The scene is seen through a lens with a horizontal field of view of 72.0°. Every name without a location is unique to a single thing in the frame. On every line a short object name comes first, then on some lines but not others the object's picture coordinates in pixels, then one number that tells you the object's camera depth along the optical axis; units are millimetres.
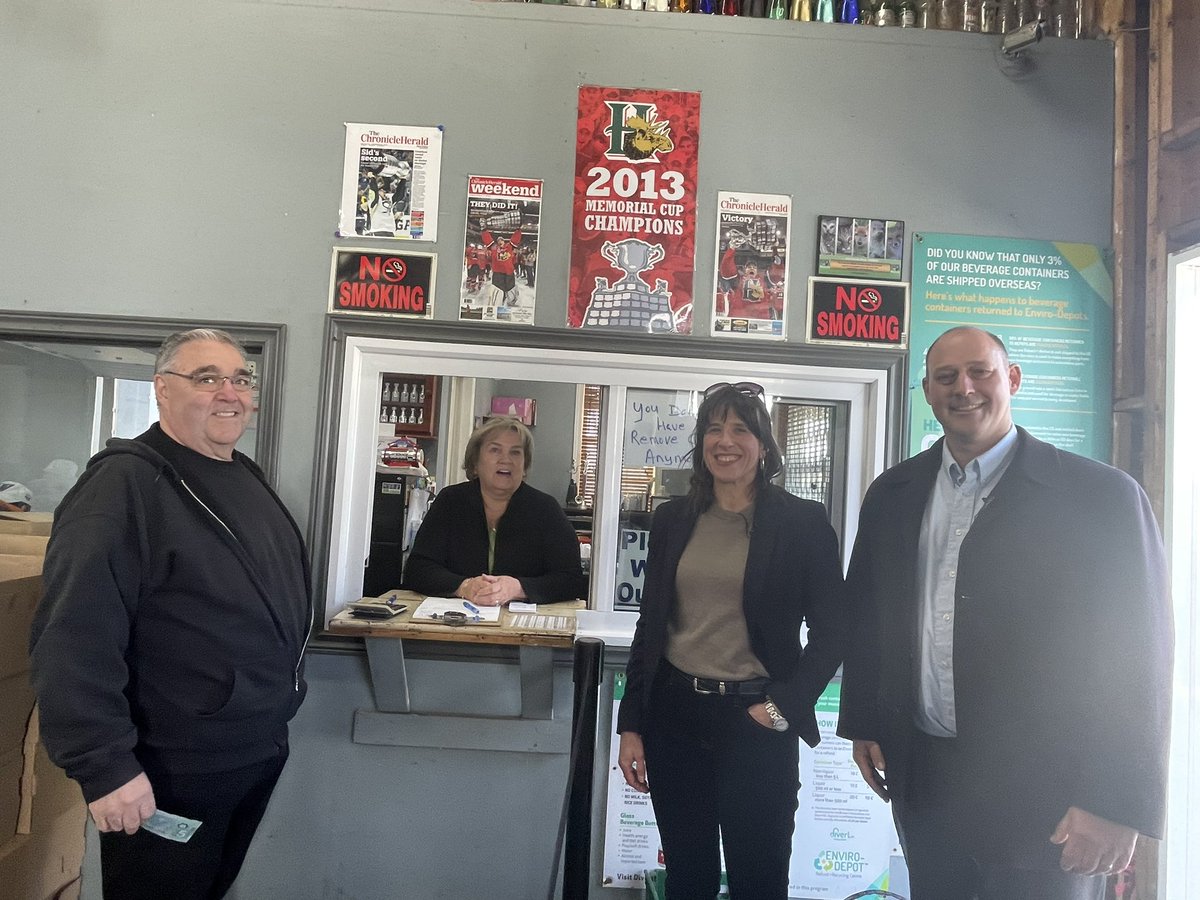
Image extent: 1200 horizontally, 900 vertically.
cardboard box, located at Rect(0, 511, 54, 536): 2393
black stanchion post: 1442
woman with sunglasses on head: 1752
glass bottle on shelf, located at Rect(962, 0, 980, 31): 2760
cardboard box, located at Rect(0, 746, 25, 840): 2059
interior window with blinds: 2682
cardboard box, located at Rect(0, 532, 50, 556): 2293
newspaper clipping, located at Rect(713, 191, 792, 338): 2633
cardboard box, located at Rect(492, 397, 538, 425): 2670
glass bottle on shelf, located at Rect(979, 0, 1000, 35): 2758
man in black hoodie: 1479
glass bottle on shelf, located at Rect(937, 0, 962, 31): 2785
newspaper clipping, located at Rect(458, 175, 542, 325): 2615
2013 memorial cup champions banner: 2627
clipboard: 2381
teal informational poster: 2652
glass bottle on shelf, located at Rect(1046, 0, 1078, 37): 2777
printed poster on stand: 2572
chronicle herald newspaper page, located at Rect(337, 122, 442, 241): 2617
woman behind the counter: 2648
